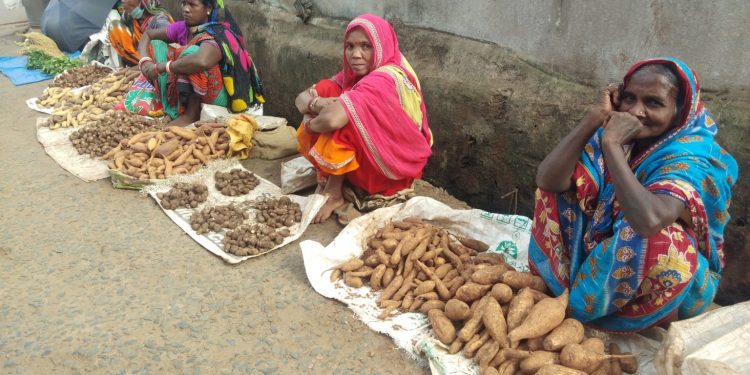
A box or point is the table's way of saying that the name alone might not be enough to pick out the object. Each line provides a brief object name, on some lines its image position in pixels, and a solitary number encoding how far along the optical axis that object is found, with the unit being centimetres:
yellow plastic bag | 443
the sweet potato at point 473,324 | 230
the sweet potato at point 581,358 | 204
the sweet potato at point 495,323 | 222
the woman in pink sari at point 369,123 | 335
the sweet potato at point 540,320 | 216
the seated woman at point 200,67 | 473
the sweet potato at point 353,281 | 281
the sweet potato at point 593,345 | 211
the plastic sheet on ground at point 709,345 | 180
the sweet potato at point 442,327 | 235
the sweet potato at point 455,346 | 230
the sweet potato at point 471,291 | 250
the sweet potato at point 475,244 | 310
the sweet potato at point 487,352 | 217
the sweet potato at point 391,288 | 272
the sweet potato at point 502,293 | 239
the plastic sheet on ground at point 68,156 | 427
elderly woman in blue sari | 200
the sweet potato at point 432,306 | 257
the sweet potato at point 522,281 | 248
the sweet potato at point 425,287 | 268
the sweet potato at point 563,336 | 212
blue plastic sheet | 687
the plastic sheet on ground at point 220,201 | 329
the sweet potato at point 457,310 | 241
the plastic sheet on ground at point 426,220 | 235
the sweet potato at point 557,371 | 198
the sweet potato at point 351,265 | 291
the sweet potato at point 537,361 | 208
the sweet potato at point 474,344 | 227
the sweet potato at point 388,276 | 282
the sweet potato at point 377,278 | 280
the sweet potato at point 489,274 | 254
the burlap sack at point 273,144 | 457
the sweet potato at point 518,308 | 226
